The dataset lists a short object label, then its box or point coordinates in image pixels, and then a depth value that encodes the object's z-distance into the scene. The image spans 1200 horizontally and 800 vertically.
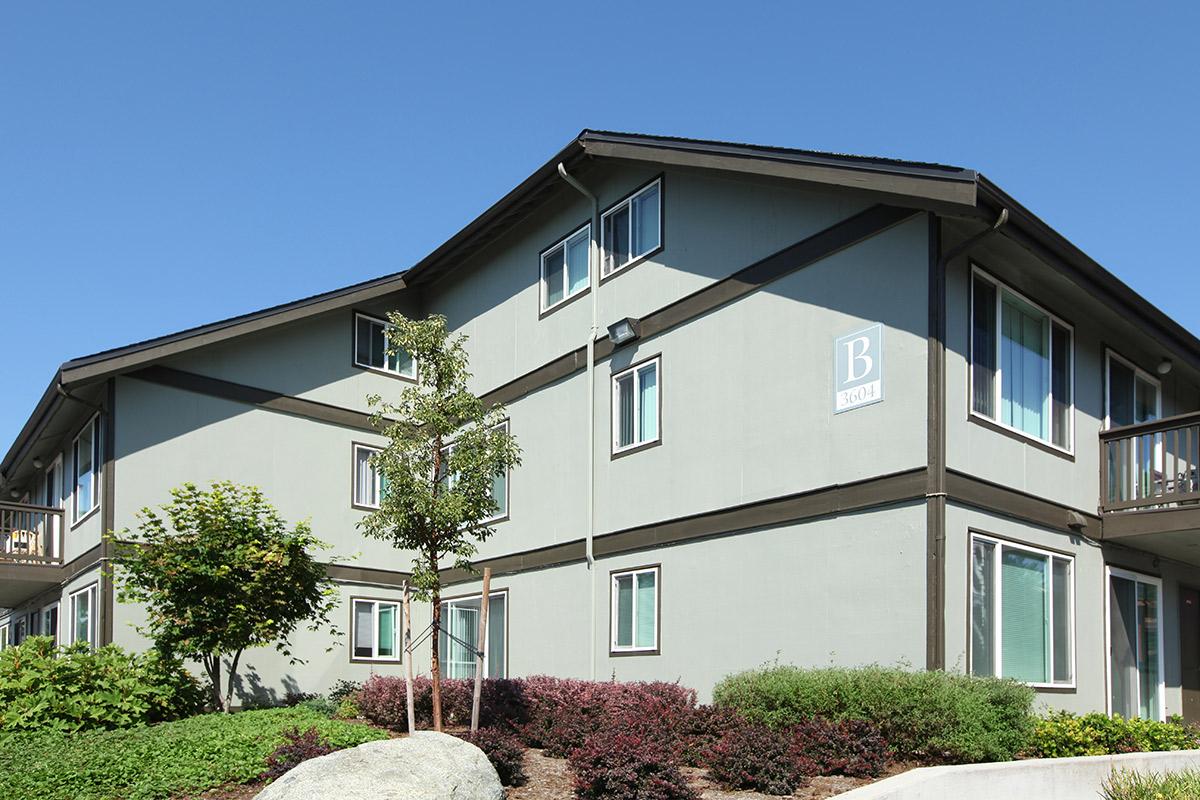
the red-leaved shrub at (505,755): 10.84
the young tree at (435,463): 12.72
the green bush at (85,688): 13.70
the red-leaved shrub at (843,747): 10.88
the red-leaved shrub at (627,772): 9.62
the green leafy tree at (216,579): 15.63
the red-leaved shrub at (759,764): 10.29
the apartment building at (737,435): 12.81
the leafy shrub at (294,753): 10.86
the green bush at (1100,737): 11.73
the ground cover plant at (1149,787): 10.66
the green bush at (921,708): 10.94
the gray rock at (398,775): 8.11
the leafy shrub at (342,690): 18.93
